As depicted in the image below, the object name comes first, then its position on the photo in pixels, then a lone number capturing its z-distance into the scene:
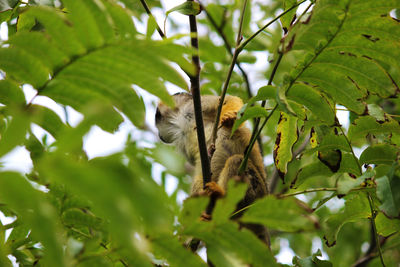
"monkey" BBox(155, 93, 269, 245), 6.88
